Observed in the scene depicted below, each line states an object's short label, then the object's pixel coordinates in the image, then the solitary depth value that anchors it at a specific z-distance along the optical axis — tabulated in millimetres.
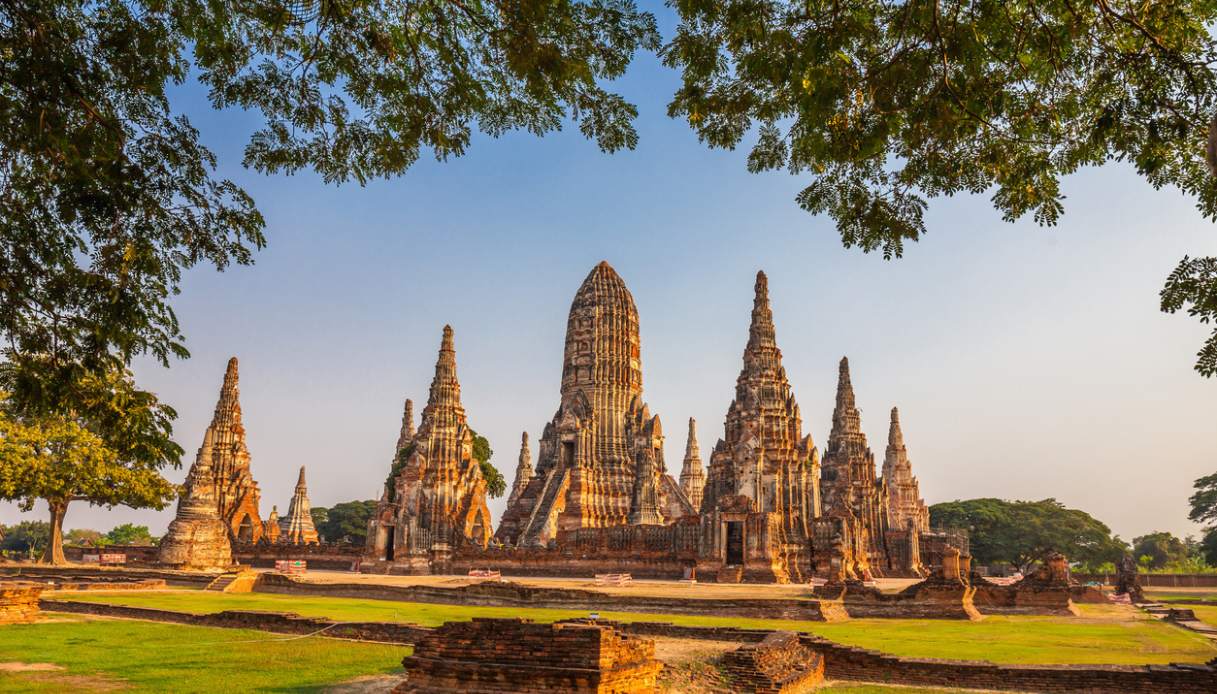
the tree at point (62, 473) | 35219
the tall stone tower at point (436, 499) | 40188
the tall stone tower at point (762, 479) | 32094
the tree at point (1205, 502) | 58062
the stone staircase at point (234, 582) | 25870
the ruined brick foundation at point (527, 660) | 8094
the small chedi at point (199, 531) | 36875
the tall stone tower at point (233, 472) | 49938
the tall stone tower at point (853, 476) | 43781
